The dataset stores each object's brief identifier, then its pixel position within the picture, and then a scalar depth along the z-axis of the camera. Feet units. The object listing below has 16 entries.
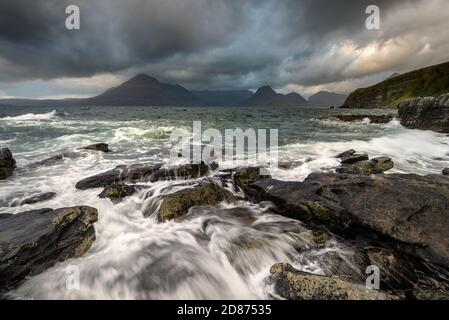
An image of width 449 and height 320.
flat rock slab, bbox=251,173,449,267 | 19.60
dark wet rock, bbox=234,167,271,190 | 35.53
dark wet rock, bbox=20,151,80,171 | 47.37
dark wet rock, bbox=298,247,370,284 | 17.72
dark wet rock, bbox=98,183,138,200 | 31.78
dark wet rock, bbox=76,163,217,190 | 36.45
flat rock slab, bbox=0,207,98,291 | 17.06
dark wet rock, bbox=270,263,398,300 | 14.14
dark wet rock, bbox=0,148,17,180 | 40.44
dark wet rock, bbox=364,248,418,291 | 16.71
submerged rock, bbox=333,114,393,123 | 142.31
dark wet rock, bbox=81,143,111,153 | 60.95
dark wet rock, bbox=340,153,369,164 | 44.80
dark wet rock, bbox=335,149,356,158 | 48.82
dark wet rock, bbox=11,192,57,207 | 30.53
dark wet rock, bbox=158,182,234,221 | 27.09
